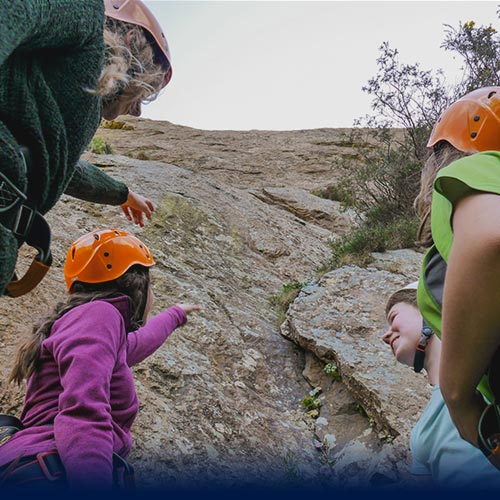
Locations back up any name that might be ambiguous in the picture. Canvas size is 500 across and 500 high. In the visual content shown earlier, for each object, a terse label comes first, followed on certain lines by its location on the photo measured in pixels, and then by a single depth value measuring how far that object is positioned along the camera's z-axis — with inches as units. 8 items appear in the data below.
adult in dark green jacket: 45.5
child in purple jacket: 72.3
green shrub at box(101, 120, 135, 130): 718.5
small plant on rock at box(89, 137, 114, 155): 424.5
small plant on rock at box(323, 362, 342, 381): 177.8
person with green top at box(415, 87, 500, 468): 40.7
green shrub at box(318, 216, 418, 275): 256.1
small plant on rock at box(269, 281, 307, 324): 226.4
